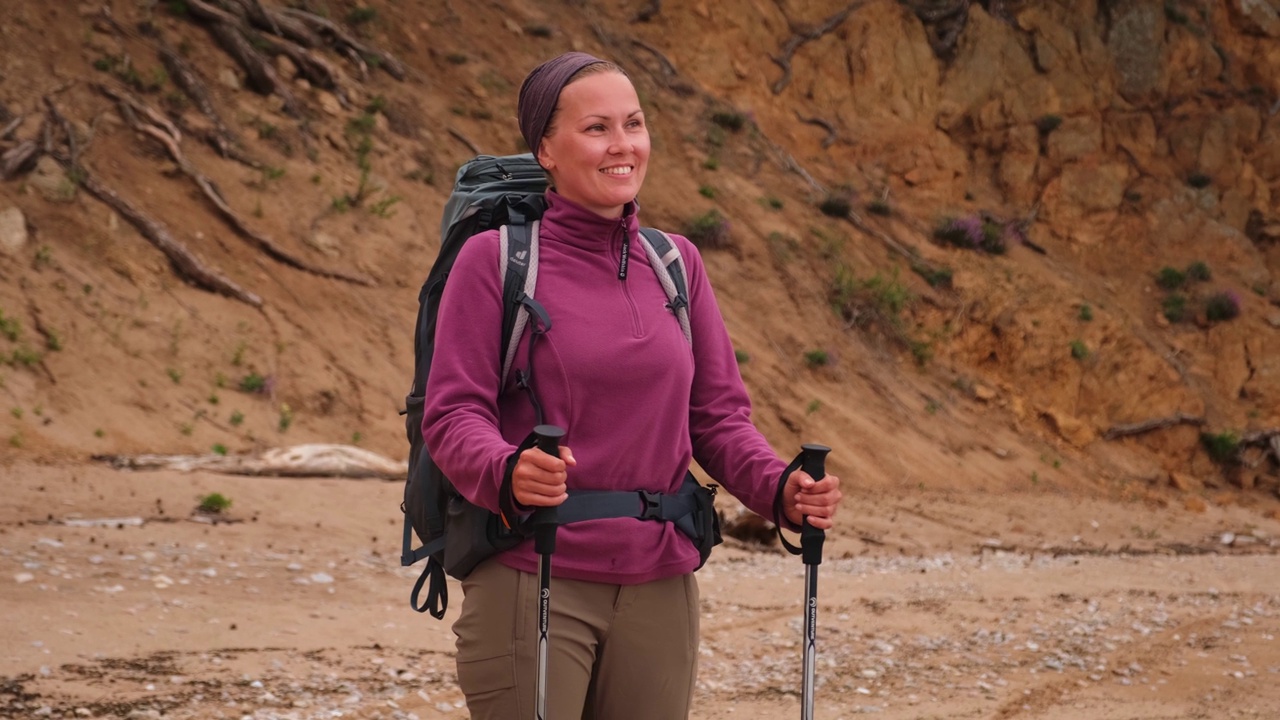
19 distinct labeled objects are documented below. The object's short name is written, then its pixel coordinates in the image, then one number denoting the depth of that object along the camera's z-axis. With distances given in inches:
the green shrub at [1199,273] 823.7
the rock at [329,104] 613.3
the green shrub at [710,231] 684.7
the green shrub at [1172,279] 821.9
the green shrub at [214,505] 336.5
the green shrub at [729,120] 777.6
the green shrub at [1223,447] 730.2
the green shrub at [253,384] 454.9
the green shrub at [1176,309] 800.3
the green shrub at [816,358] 653.9
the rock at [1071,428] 706.8
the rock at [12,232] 449.7
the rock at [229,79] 586.2
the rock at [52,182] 479.2
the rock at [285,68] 616.0
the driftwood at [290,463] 380.5
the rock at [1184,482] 708.0
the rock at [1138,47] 905.5
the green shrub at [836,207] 764.9
